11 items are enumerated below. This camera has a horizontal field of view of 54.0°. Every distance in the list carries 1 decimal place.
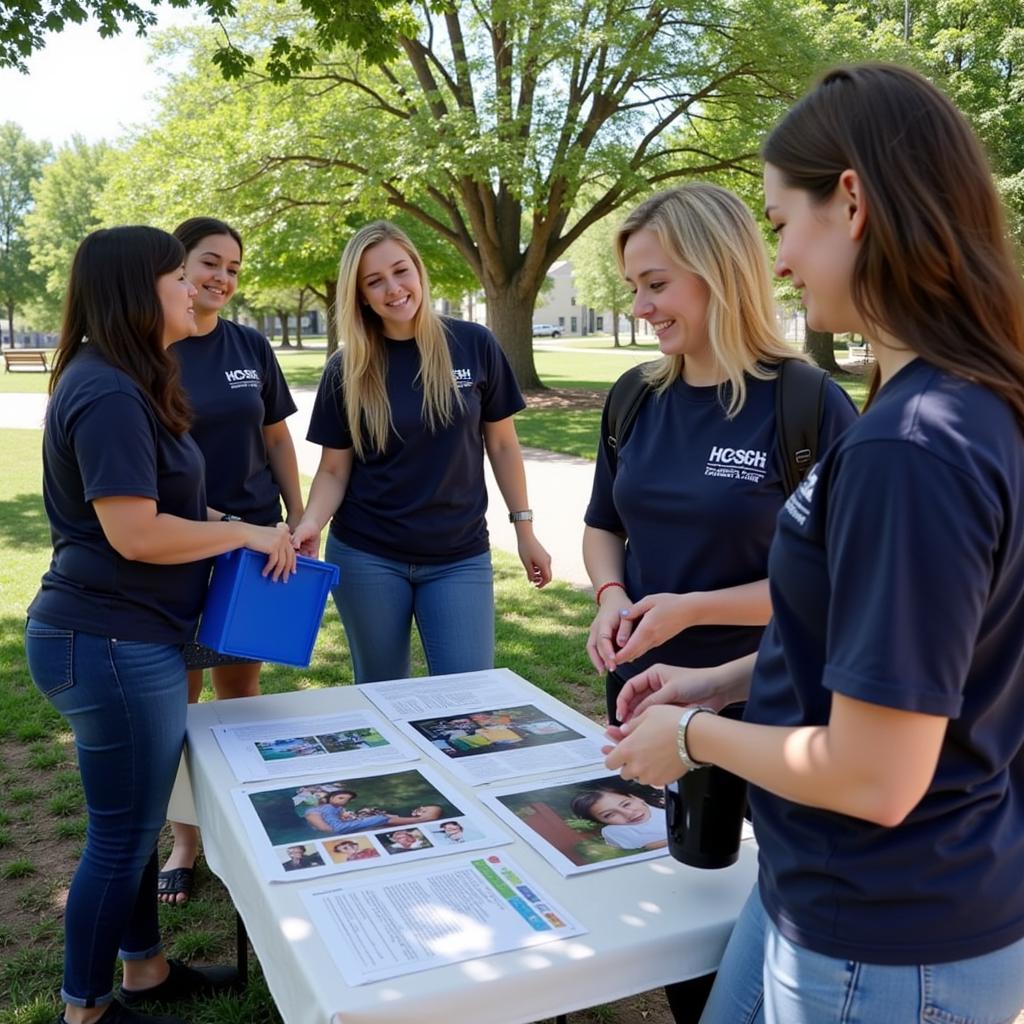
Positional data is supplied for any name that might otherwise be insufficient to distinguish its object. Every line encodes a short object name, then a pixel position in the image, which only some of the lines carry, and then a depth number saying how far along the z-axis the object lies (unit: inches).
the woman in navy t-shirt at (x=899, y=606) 41.1
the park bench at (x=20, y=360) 1247.5
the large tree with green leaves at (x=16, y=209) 1887.3
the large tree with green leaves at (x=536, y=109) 592.1
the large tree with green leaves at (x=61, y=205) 1755.7
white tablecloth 56.0
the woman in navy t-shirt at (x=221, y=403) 135.3
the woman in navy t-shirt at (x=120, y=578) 90.6
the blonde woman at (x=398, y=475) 133.8
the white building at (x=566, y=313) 3617.1
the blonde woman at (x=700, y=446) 87.2
